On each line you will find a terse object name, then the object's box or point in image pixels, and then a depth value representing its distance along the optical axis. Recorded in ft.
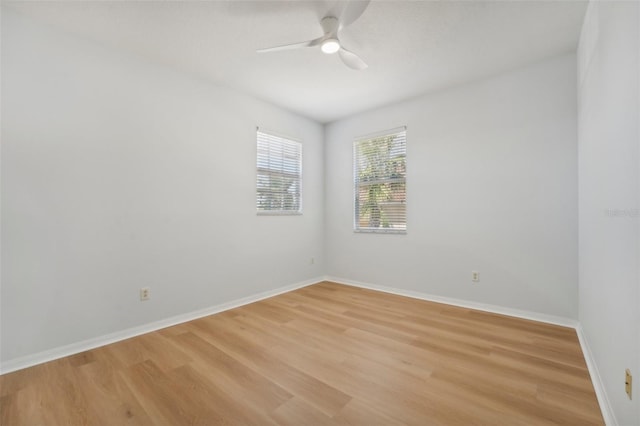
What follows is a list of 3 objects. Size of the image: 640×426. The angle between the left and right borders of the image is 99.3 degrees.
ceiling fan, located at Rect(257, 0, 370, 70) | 6.27
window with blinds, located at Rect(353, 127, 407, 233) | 12.80
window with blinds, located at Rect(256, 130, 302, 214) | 12.59
